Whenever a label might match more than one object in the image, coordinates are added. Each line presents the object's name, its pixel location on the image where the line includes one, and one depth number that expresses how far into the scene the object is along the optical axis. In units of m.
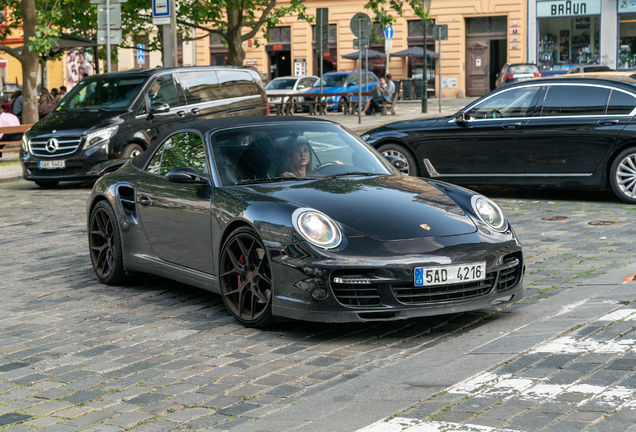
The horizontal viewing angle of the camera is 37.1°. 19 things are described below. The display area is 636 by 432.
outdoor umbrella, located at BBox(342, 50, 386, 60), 45.00
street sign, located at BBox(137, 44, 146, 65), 37.06
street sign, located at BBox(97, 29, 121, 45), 18.66
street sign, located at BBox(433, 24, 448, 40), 32.47
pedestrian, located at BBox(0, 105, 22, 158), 20.73
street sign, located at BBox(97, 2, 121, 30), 18.83
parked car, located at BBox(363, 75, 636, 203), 11.11
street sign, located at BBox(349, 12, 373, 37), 26.39
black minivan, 15.13
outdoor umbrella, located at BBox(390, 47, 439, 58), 44.78
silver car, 38.41
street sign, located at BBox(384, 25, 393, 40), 37.12
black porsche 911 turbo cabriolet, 5.40
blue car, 36.00
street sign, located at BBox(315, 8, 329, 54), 27.53
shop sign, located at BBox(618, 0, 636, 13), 42.75
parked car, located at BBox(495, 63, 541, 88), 37.56
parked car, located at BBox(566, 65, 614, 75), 31.40
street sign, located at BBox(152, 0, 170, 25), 20.34
